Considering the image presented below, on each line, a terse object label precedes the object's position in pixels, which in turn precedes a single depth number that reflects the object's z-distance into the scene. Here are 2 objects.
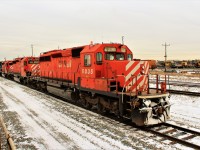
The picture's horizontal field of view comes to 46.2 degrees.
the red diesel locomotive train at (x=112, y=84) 9.31
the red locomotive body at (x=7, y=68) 41.79
